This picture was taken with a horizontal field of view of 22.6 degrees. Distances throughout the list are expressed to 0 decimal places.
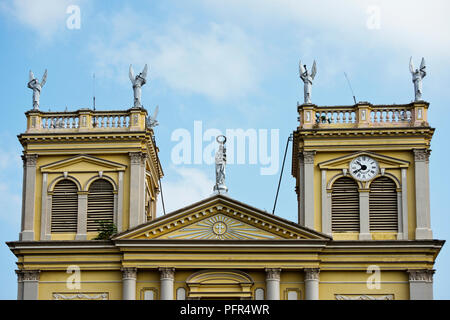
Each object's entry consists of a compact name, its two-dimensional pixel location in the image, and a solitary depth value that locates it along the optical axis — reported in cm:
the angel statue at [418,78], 5003
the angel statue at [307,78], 5044
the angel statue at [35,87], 5109
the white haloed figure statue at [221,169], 4934
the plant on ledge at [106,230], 4862
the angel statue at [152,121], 5275
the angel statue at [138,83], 5069
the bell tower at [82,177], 4916
